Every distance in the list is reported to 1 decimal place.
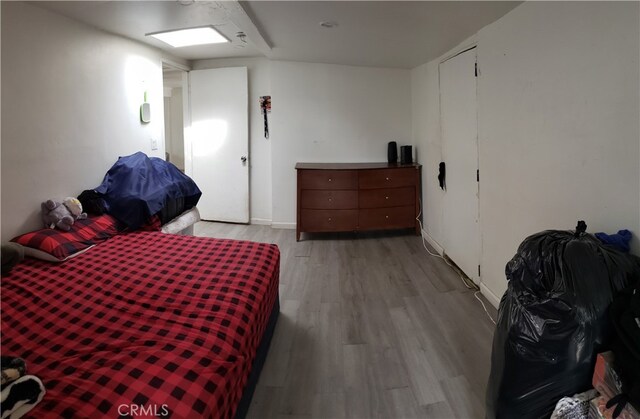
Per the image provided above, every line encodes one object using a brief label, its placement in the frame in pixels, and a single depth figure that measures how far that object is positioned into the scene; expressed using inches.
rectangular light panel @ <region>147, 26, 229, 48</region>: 122.9
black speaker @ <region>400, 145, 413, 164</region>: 172.6
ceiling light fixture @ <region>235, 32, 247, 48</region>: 131.2
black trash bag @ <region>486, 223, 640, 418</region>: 42.4
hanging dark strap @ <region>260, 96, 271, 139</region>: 180.1
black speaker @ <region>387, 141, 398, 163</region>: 174.7
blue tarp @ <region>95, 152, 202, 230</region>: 106.7
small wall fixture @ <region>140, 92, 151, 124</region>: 134.9
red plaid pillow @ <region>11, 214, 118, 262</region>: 81.6
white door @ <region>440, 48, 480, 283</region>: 108.3
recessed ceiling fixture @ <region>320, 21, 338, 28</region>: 102.4
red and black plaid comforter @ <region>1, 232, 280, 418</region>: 41.4
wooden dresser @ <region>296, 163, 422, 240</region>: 158.6
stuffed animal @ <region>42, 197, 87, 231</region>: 92.8
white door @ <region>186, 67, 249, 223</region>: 179.8
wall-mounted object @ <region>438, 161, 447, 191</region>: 135.4
